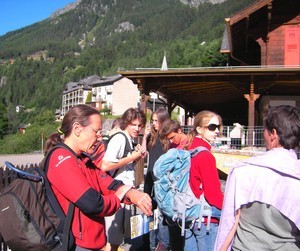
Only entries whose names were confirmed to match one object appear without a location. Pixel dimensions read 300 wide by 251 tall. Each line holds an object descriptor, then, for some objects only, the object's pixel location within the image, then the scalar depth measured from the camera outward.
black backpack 2.10
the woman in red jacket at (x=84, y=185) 2.15
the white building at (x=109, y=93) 103.12
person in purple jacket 2.17
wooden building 13.63
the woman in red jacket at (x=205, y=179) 2.97
